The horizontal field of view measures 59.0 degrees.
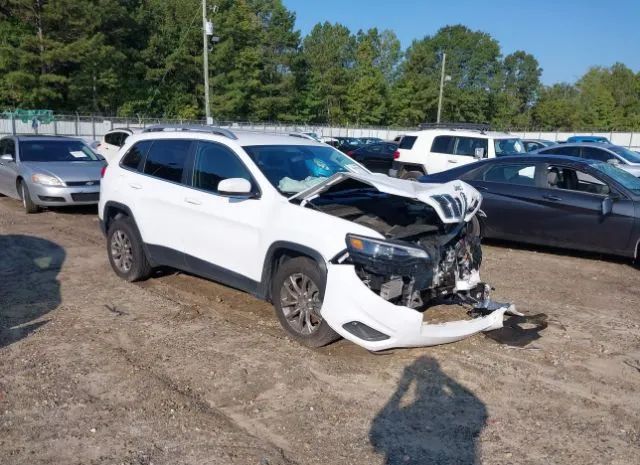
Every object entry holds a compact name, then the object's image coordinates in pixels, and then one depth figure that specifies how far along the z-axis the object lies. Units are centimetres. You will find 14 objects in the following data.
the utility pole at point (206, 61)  2545
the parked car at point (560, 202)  753
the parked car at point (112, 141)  1553
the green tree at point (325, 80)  7031
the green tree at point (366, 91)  7262
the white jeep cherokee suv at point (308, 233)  422
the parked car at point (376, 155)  2131
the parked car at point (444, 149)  1377
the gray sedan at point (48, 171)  1066
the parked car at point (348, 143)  2897
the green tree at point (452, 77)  7569
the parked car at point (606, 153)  1455
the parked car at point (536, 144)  1956
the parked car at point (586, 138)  3527
